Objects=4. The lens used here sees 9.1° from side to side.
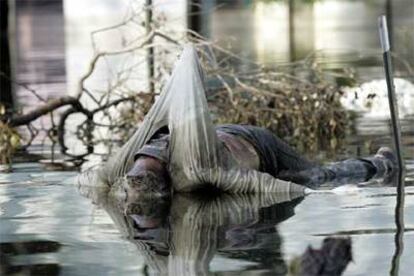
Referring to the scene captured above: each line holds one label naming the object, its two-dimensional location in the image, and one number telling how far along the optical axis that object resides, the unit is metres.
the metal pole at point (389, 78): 18.31
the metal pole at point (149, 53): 25.16
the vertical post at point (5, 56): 36.83
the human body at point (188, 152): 17.20
